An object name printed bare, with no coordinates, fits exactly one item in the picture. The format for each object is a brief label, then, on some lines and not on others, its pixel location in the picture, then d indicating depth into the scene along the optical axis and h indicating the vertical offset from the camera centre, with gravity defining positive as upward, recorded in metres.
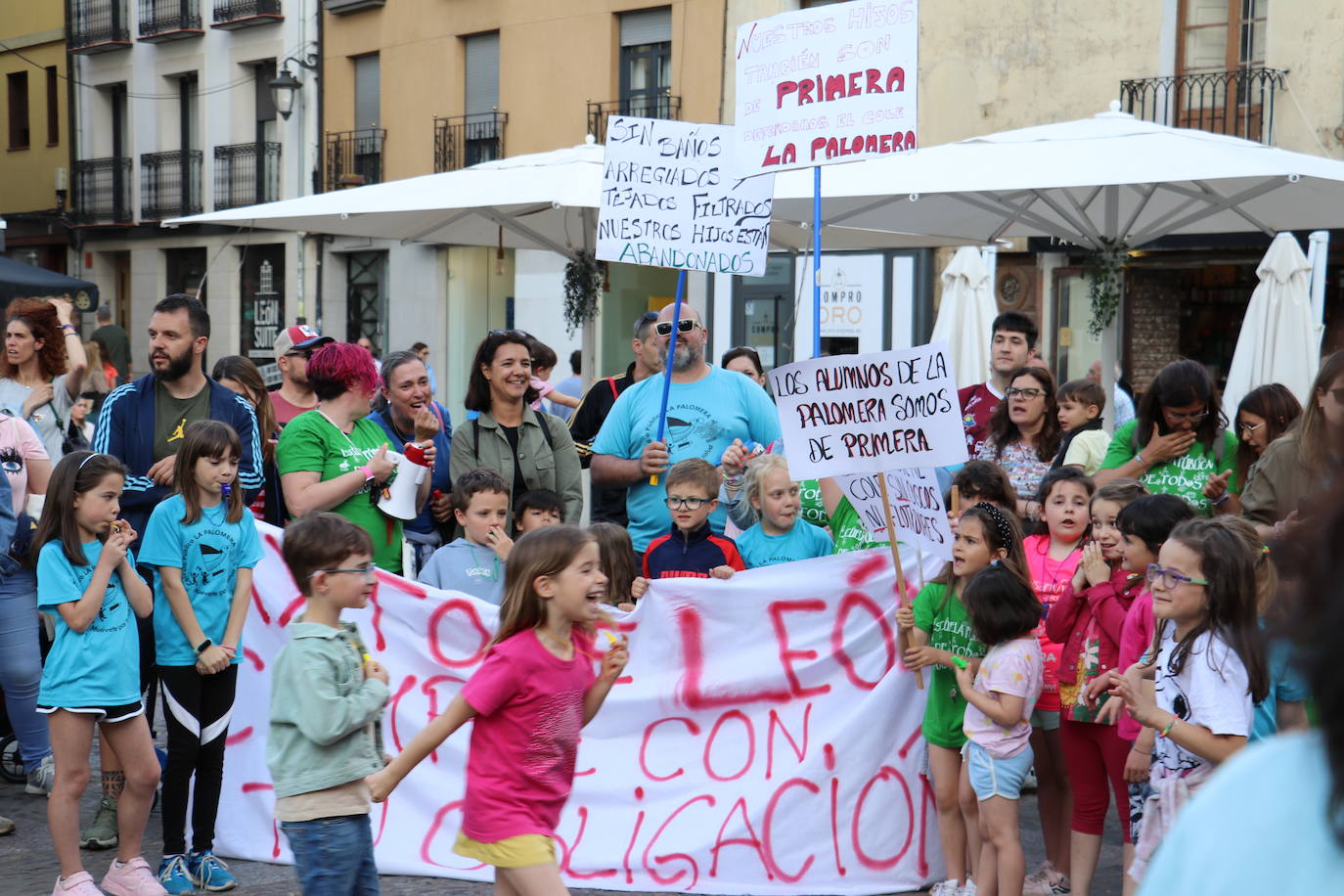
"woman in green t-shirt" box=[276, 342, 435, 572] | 5.66 -0.46
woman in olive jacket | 6.21 -0.41
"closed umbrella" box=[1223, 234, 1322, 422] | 12.34 +0.14
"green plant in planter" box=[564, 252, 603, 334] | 10.41 +0.36
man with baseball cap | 8.17 -0.27
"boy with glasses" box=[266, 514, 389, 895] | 3.76 -0.96
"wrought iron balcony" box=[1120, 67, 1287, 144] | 16.53 +2.73
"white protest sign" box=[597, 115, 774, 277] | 6.57 +0.58
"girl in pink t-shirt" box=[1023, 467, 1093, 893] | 5.25 -0.90
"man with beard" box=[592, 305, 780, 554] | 6.35 -0.38
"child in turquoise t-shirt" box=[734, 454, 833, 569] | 5.82 -0.73
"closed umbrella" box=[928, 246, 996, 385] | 12.83 +0.22
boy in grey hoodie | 5.68 -0.80
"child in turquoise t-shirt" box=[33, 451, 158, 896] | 4.98 -1.07
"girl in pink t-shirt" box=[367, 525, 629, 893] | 3.68 -0.94
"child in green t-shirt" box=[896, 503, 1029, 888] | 4.97 -1.01
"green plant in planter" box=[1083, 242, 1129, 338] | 9.04 +0.39
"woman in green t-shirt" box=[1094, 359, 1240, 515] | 5.89 -0.37
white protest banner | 5.26 -1.42
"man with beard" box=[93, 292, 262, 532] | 5.65 -0.31
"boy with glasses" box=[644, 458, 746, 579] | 5.66 -0.75
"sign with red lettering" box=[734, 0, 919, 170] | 5.77 +0.99
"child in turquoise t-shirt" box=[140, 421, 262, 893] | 5.14 -0.98
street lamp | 25.16 +4.03
